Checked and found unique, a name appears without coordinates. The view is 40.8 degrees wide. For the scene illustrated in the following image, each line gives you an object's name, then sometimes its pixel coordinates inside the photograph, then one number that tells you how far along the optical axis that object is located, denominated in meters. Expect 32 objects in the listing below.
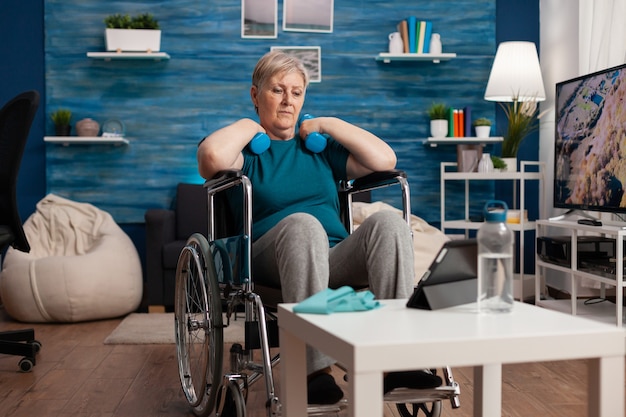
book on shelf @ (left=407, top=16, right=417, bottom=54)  5.25
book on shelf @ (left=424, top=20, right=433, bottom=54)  5.27
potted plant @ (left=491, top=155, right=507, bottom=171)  4.91
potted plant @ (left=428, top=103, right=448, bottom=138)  5.23
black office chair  3.13
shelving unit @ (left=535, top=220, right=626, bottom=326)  3.38
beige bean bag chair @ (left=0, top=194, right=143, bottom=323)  4.32
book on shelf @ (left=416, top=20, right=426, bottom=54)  5.25
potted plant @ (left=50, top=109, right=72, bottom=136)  5.18
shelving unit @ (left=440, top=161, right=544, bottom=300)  4.66
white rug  3.83
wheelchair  2.00
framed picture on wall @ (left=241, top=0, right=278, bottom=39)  5.33
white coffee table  1.33
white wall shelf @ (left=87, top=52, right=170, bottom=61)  5.12
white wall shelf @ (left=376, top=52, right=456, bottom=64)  5.20
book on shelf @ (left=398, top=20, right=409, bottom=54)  5.27
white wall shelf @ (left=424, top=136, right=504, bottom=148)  5.21
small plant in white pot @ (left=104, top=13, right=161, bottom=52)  5.13
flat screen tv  3.57
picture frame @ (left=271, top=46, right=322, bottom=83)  5.36
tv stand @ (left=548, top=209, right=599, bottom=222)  4.07
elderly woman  2.00
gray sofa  4.62
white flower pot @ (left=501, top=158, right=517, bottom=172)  4.90
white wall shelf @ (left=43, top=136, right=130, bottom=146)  5.10
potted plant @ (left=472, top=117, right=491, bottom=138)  5.21
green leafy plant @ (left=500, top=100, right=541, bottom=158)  4.87
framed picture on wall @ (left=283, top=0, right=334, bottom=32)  5.34
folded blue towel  1.60
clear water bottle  1.59
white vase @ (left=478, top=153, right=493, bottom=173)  4.89
